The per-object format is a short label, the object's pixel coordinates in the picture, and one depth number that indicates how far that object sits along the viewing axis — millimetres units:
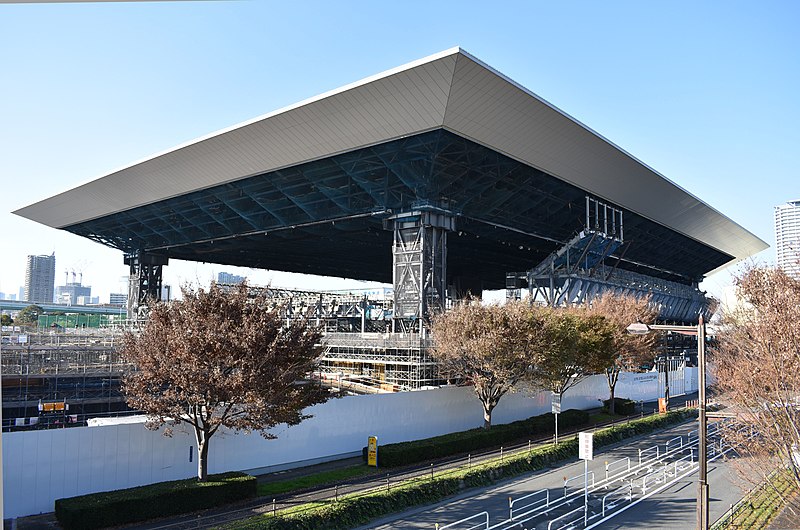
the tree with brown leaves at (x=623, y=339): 44562
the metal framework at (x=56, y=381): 39875
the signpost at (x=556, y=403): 29816
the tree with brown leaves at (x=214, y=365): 20984
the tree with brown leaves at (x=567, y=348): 33406
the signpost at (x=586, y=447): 23078
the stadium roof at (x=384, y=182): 44031
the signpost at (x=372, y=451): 27969
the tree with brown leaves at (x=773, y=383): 16094
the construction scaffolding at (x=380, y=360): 44031
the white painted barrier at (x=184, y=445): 19953
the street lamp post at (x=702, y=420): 13897
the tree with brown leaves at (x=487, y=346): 32406
